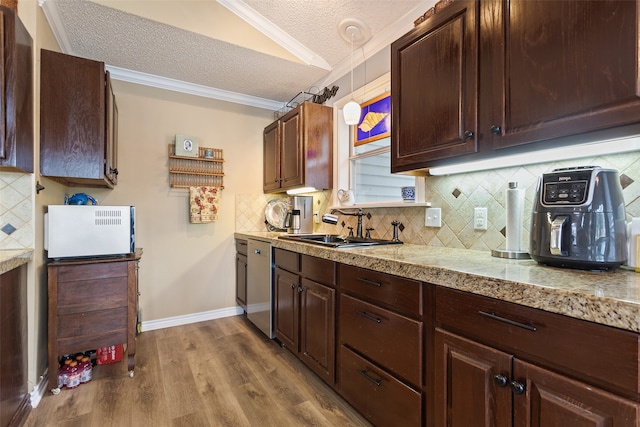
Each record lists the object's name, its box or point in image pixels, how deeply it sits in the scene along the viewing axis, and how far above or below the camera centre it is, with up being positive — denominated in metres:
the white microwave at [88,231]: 1.94 -0.11
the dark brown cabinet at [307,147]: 2.80 +0.64
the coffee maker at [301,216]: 3.17 -0.03
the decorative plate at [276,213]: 3.51 +0.01
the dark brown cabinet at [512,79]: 0.93 +0.52
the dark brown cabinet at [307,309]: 1.81 -0.65
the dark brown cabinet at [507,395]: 0.74 -0.52
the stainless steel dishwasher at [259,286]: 2.54 -0.65
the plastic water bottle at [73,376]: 1.96 -1.06
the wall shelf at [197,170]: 3.08 +0.47
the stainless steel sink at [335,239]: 1.94 -0.20
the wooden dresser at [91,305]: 1.91 -0.60
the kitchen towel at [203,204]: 3.12 +0.10
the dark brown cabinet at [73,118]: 1.90 +0.63
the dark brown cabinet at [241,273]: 3.13 -0.64
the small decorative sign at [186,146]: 3.06 +0.70
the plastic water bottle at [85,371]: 2.02 -1.05
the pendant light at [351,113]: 2.16 +0.72
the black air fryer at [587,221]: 1.00 -0.03
